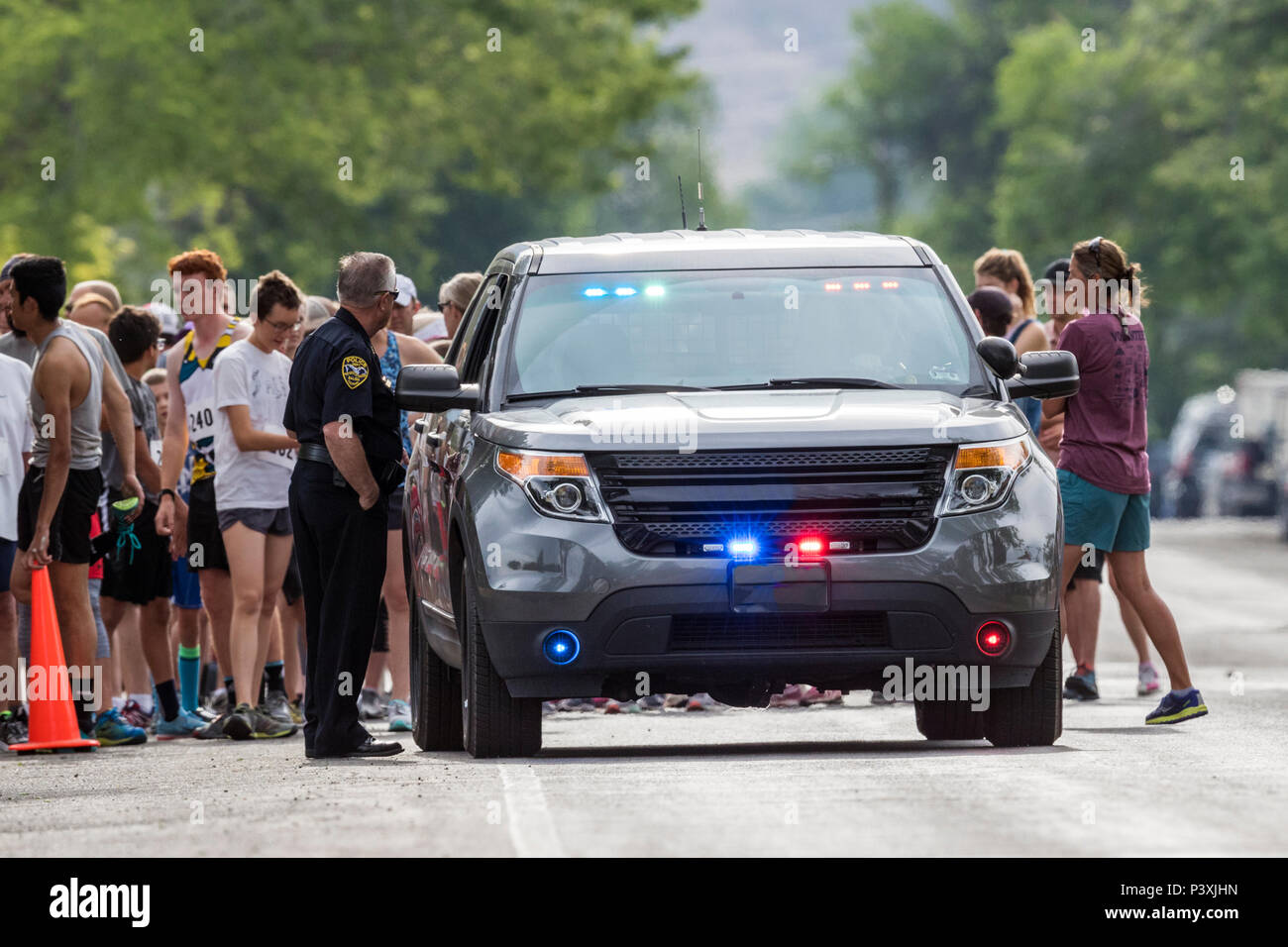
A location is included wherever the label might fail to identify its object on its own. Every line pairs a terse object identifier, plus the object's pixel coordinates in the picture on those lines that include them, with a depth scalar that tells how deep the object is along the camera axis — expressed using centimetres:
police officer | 1083
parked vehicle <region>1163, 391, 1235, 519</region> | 5078
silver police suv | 945
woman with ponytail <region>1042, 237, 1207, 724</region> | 1248
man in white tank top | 1334
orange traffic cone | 1230
